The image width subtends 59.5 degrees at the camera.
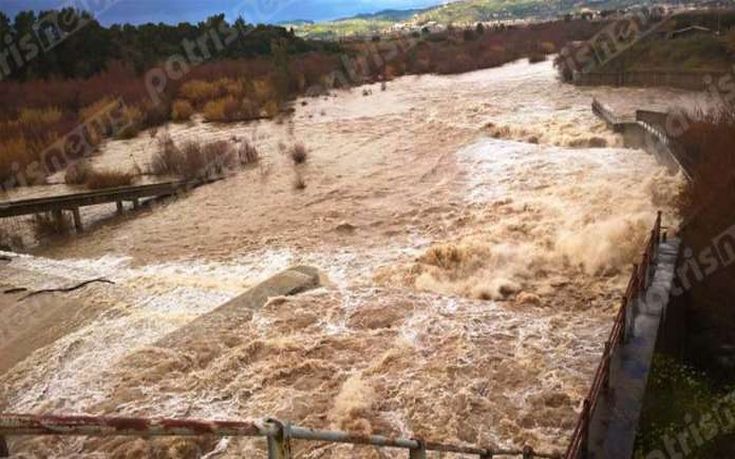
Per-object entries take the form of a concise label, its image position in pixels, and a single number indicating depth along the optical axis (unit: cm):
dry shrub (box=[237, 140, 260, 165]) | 1689
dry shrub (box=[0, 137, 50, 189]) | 1612
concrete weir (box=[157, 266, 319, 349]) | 749
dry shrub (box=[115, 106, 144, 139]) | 2139
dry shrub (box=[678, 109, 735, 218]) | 820
